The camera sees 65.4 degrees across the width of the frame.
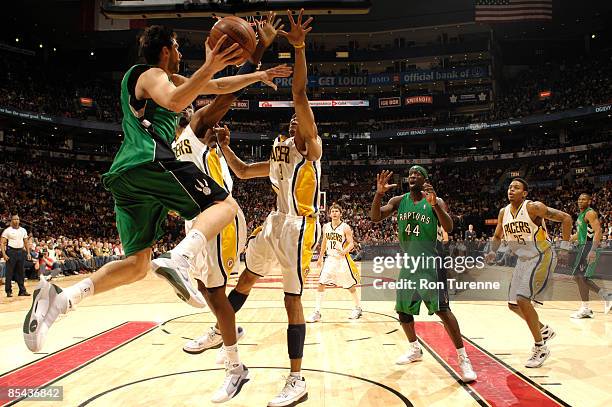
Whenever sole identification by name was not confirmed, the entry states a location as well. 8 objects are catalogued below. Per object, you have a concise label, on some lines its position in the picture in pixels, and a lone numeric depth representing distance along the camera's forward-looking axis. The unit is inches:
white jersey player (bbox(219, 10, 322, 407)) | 155.2
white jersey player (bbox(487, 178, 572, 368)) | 212.1
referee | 427.5
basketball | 141.2
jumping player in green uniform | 113.3
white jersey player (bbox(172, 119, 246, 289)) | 160.7
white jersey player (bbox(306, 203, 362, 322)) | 335.8
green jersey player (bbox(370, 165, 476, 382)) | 199.5
